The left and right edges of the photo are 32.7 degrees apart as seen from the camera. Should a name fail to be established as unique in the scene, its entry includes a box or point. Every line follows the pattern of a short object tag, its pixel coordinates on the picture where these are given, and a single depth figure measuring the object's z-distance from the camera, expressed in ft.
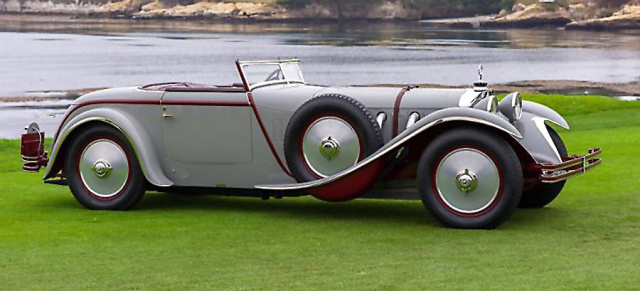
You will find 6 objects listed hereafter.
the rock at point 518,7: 569.92
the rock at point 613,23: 515.09
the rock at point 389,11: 598.75
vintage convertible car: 29.09
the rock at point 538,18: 549.54
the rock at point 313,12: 593.83
